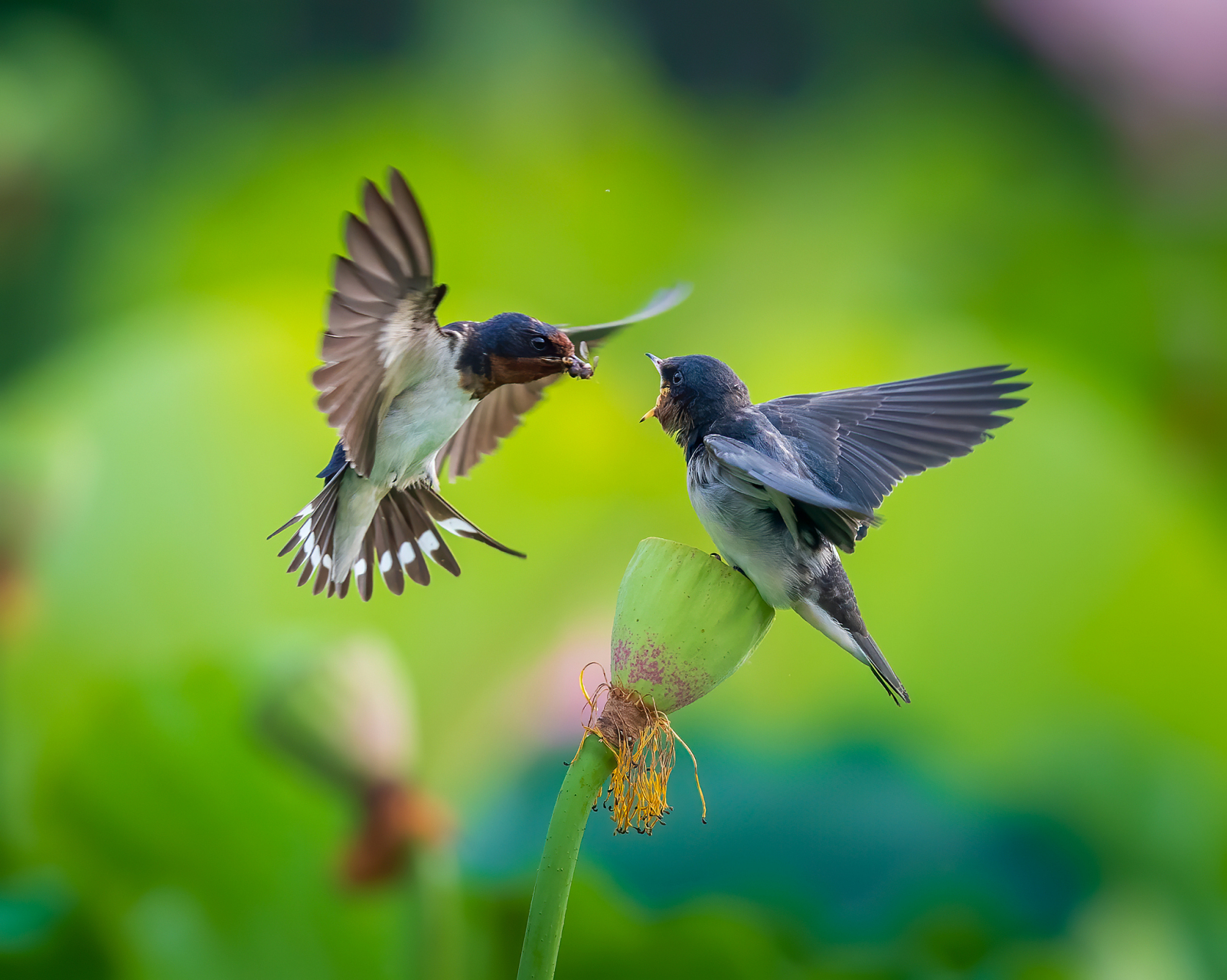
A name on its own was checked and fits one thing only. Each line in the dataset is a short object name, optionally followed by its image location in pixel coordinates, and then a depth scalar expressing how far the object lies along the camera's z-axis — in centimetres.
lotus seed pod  575
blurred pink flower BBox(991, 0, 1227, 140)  1345
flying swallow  565
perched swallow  580
